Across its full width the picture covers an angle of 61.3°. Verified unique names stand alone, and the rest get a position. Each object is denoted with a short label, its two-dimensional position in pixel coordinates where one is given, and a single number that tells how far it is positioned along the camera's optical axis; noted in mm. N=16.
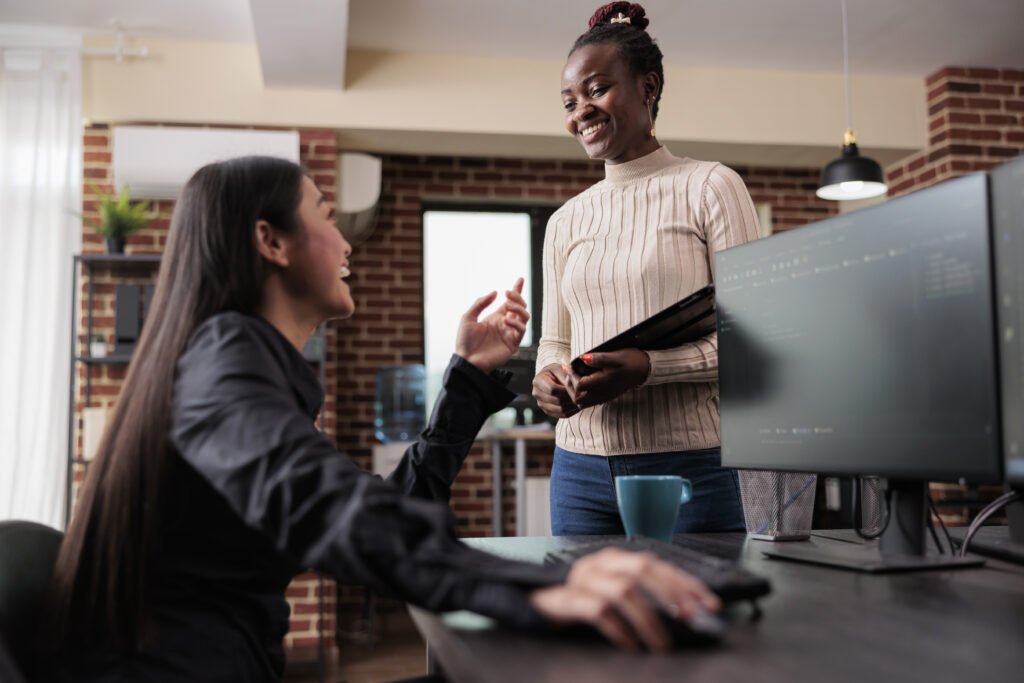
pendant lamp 3508
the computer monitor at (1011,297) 828
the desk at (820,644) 546
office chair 724
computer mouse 579
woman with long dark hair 621
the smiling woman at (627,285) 1334
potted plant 3615
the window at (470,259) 4883
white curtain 3701
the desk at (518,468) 3988
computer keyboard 680
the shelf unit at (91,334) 3625
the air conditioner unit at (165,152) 3729
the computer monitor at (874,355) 834
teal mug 1057
